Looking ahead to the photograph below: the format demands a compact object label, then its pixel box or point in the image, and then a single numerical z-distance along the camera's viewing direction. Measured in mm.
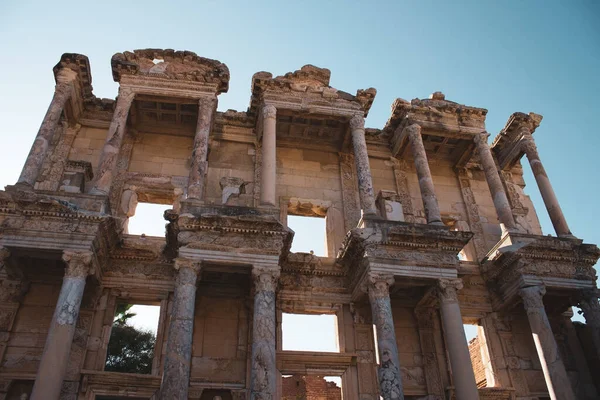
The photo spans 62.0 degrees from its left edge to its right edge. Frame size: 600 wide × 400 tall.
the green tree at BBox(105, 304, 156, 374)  28859
